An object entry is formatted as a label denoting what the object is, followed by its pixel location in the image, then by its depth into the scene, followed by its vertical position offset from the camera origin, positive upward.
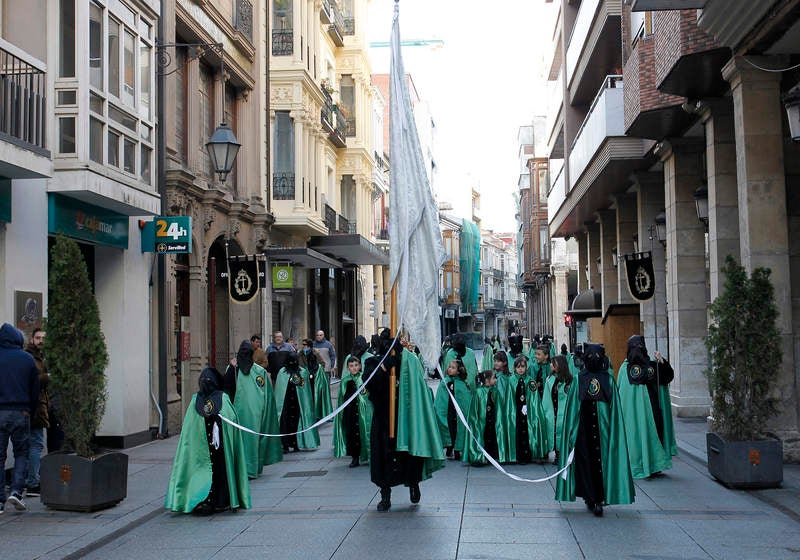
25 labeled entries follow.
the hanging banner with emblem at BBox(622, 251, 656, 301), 19.61 +1.00
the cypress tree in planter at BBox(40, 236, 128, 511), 9.66 -0.52
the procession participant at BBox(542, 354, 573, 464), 12.96 -1.09
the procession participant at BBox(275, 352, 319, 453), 15.45 -1.19
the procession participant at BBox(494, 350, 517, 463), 13.12 -1.28
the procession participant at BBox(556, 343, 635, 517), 9.20 -1.16
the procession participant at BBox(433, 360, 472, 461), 13.62 -1.17
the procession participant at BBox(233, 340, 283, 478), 12.36 -0.96
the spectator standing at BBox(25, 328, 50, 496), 10.39 -1.04
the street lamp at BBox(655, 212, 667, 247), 19.34 +2.00
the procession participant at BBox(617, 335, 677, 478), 11.58 -1.16
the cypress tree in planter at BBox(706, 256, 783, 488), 10.49 -0.67
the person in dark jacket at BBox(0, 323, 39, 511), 9.48 -0.64
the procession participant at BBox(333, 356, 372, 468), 13.56 -1.38
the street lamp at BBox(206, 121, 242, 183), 15.82 +3.04
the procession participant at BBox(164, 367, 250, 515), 9.58 -1.32
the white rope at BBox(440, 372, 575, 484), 9.25 -1.37
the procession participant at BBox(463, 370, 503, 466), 13.08 -1.34
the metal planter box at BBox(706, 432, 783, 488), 10.43 -1.58
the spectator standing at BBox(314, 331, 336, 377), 22.27 -0.49
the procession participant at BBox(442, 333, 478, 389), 14.54 -0.46
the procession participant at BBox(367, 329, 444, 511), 9.53 -1.05
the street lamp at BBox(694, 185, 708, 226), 15.37 +1.97
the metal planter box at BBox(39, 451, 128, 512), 9.64 -1.52
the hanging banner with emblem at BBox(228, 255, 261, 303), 19.16 +1.08
